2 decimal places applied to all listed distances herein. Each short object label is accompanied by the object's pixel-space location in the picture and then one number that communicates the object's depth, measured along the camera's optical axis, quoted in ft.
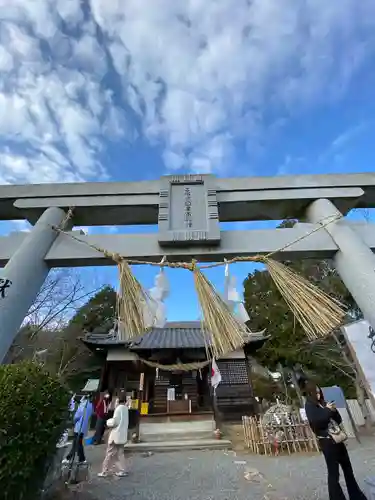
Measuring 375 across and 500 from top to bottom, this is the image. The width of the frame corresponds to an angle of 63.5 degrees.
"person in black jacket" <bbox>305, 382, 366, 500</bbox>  9.31
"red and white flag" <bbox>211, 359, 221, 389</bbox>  28.35
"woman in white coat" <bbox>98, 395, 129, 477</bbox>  16.19
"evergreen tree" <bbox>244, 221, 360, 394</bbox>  38.93
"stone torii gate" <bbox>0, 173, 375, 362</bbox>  7.94
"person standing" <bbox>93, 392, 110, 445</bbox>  29.14
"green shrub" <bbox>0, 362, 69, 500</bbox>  5.76
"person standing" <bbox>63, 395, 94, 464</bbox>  14.84
